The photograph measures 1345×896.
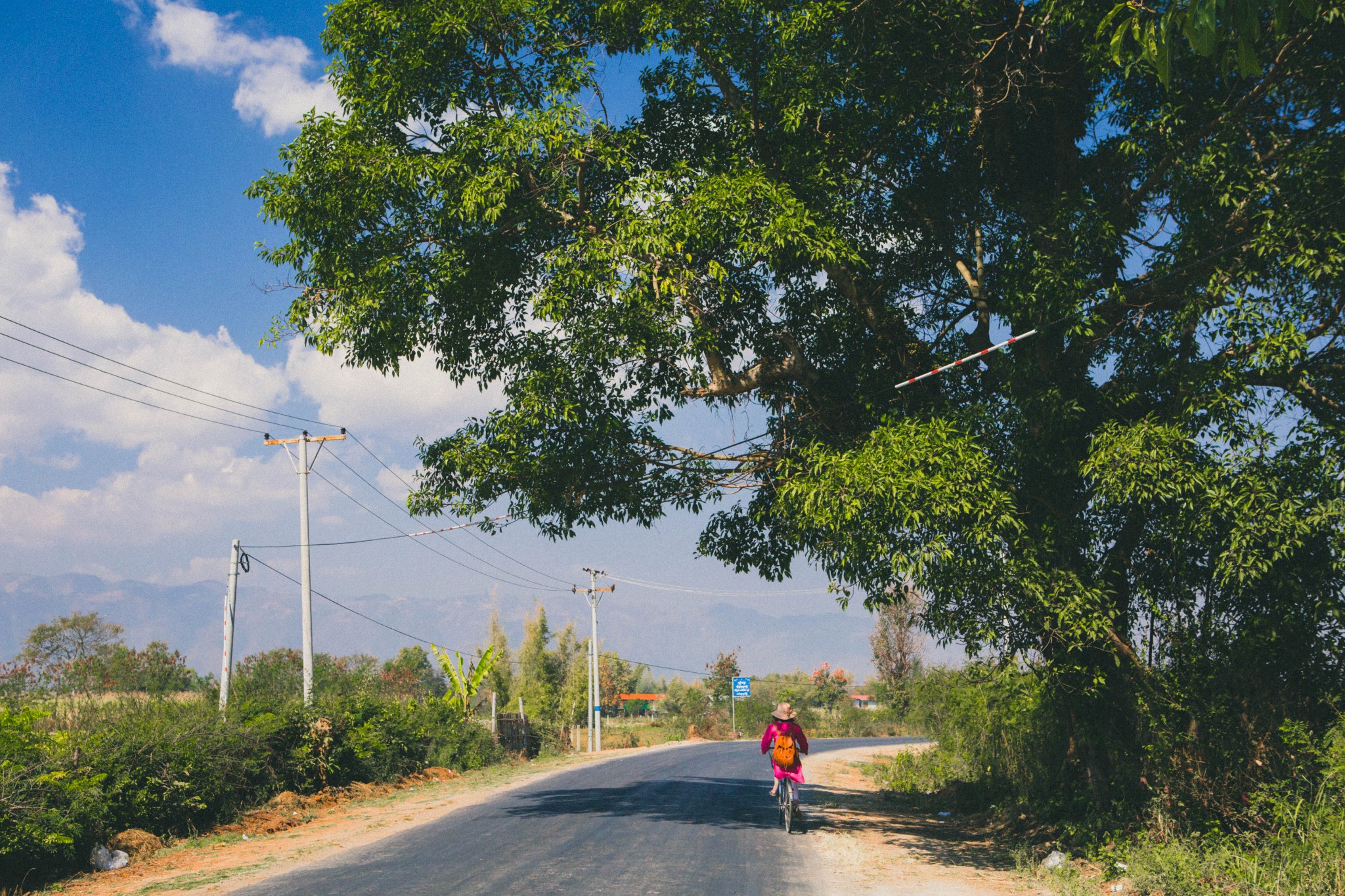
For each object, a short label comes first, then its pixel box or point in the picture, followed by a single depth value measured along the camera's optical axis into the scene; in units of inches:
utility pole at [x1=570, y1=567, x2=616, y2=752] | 1656.0
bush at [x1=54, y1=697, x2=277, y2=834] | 501.7
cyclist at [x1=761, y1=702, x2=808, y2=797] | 511.8
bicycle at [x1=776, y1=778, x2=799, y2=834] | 505.0
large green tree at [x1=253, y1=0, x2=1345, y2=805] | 365.1
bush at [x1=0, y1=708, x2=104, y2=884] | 406.6
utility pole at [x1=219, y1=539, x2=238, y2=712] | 781.9
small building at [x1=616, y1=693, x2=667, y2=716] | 3924.7
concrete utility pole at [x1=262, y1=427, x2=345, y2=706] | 1008.2
